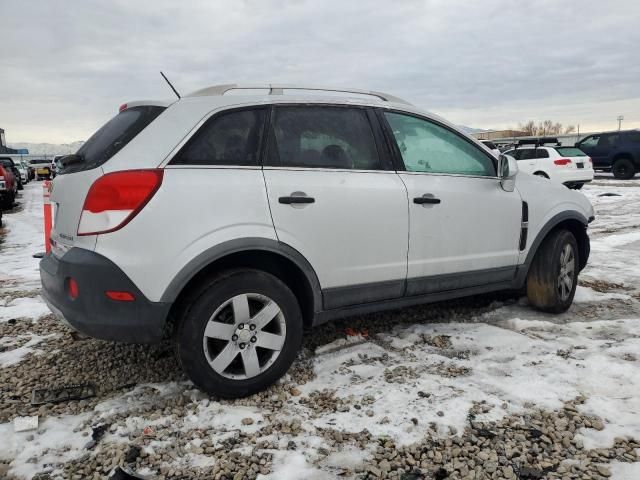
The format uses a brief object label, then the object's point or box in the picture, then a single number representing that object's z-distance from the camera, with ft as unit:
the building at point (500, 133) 212.43
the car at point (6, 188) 43.06
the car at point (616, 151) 66.33
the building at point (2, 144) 209.56
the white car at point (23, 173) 91.24
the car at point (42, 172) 114.00
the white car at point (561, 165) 51.93
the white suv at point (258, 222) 8.79
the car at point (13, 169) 70.32
